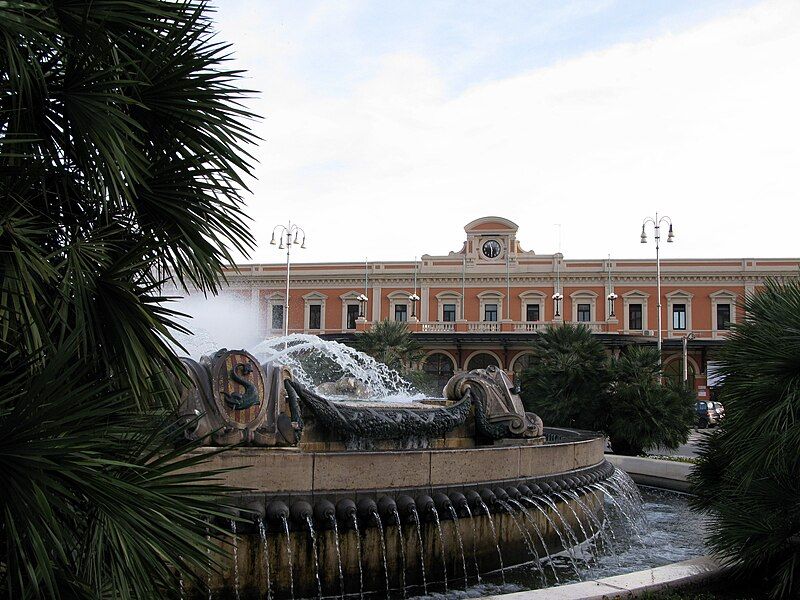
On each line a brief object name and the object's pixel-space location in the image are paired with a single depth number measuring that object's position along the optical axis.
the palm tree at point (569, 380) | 19.67
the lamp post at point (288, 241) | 38.79
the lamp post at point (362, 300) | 47.42
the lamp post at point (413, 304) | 49.76
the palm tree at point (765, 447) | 5.99
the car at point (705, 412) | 35.03
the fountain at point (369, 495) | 7.00
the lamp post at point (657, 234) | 38.16
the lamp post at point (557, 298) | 47.12
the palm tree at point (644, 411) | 18.27
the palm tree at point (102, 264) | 2.78
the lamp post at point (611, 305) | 46.99
